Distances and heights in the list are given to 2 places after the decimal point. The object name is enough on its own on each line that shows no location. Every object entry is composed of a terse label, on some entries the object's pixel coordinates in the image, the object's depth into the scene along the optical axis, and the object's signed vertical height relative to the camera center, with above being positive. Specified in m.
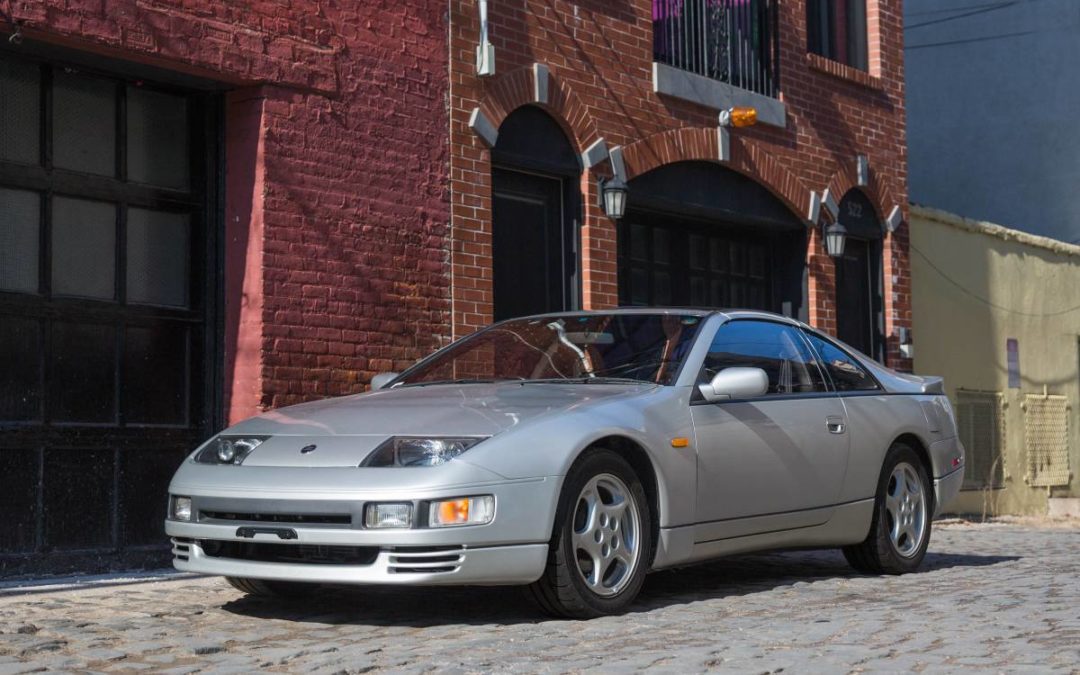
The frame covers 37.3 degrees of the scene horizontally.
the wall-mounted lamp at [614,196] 12.62 +1.85
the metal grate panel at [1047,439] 19.36 -0.13
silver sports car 6.19 -0.15
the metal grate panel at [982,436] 18.20 -0.09
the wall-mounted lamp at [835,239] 15.65 +1.87
